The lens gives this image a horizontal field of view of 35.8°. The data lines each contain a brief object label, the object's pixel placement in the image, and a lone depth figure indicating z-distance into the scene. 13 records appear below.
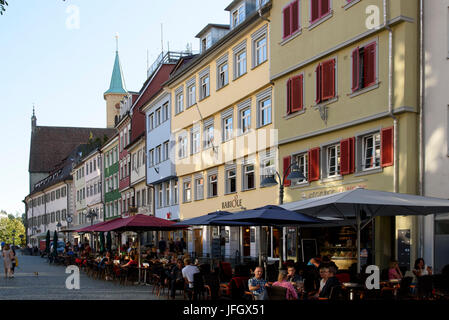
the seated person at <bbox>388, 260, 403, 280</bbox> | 16.72
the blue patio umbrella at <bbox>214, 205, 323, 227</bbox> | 17.17
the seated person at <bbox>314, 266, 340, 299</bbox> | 12.81
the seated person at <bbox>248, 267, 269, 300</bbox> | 13.74
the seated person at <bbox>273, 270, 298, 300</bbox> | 12.47
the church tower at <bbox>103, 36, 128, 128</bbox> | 127.69
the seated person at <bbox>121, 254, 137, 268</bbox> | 26.58
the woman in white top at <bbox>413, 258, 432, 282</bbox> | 16.69
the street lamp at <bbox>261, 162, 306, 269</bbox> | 20.83
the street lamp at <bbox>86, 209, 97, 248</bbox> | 53.74
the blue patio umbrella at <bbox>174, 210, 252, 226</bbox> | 22.00
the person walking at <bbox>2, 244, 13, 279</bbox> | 30.98
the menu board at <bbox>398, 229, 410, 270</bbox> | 21.42
